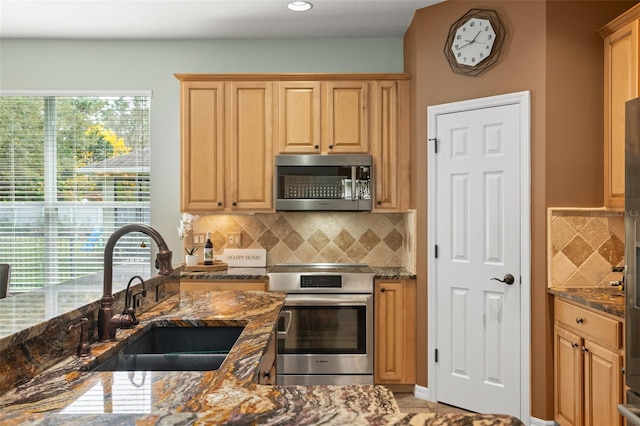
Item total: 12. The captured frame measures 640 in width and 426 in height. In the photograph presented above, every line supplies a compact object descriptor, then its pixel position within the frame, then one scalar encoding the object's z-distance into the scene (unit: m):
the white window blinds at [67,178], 4.39
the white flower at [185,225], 4.14
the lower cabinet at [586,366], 2.40
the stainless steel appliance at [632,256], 2.15
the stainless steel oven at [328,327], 3.69
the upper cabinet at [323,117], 3.95
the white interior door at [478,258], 3.18
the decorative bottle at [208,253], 4.03
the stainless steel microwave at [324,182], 3.88
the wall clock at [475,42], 3.22
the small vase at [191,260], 4.03
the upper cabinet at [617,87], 2.70
